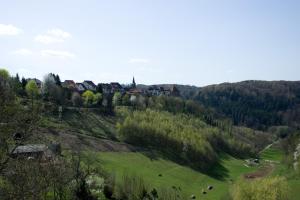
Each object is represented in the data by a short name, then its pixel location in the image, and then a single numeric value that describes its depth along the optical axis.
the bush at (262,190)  42.06
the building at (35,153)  18.08
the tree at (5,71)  101.18
